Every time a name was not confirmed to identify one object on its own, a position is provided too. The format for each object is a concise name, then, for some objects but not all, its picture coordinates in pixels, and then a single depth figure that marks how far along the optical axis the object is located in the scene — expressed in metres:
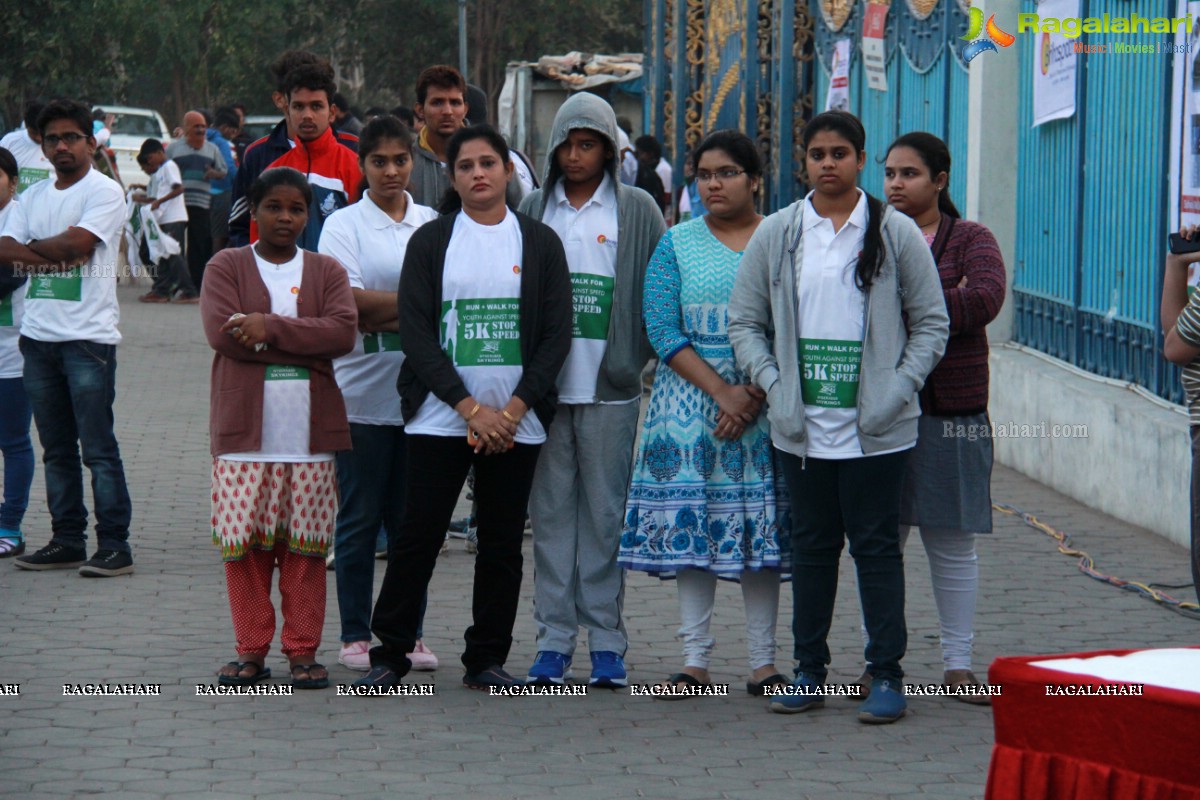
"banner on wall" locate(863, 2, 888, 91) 22.61
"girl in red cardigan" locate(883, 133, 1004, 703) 9.66
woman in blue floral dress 9.59
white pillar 18.10
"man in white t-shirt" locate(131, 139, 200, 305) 34.50
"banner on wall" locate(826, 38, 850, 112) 24.86
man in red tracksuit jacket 11.94
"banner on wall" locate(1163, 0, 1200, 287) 13.46
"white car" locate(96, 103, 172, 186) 50.54
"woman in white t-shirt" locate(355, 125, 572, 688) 9.44
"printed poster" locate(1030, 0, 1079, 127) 16.39
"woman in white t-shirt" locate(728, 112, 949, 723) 9.19
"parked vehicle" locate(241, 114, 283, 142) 57.19
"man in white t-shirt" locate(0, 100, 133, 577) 12.58
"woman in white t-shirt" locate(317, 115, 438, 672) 10.24
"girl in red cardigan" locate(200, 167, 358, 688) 9.71
